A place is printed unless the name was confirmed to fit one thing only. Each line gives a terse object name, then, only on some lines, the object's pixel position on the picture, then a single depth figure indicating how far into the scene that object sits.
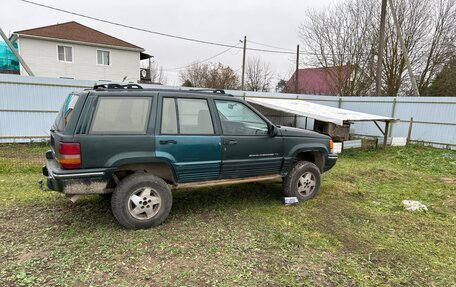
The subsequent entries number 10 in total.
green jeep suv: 3.41
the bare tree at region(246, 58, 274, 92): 35.12
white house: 21.10
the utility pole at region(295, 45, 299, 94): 24.81
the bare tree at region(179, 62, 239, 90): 32.53
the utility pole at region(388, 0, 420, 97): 13.97
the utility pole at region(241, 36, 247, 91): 25.66
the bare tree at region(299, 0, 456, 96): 19.47
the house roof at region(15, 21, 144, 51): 21.27
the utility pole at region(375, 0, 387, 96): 14.38
